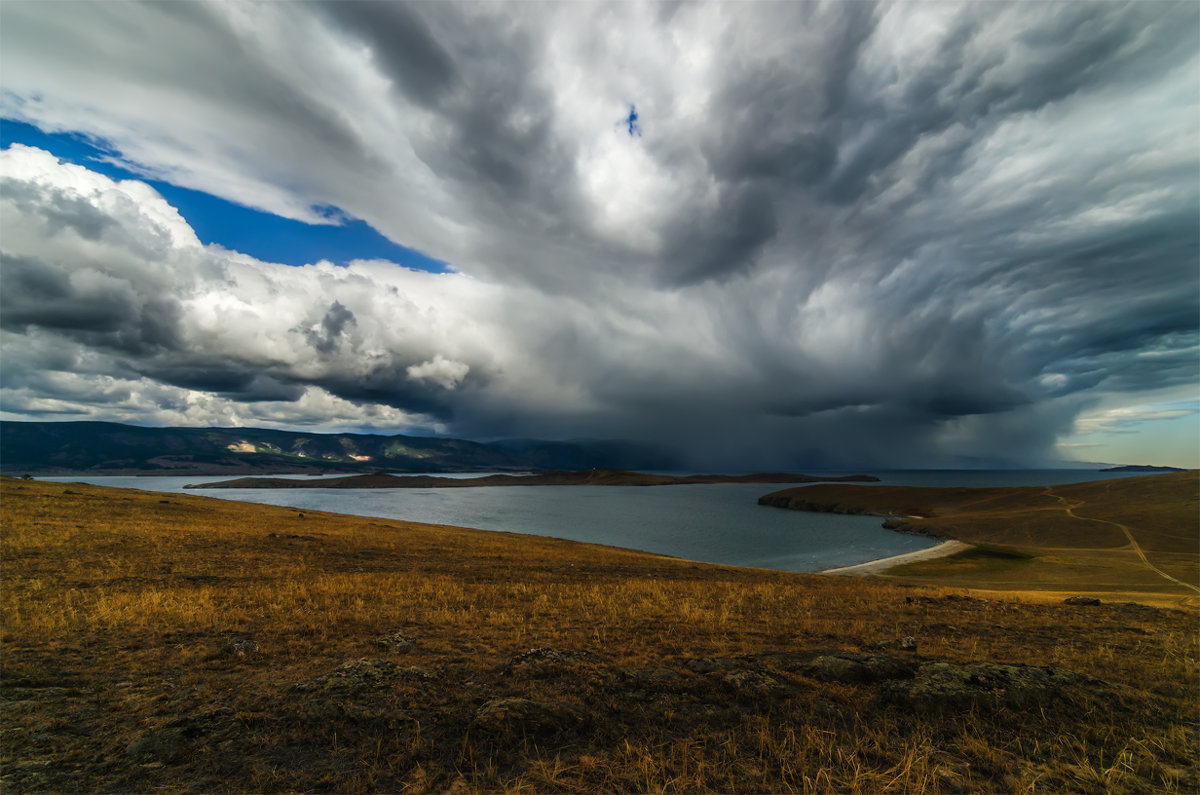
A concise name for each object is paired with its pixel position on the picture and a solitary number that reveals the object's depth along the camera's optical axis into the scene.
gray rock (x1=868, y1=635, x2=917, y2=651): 11.63
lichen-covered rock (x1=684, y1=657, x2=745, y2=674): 9.53
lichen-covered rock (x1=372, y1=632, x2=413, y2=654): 11.00
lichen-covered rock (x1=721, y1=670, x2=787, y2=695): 8.53
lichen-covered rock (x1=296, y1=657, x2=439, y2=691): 8.38
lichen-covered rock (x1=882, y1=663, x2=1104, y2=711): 8.21
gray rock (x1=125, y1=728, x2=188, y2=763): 6.45
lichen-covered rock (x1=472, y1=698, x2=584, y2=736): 7.19
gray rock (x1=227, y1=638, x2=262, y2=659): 10.49
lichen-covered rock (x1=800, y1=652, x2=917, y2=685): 9.33
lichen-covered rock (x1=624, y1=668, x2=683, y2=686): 8.91
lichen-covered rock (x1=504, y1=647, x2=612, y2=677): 9.33
